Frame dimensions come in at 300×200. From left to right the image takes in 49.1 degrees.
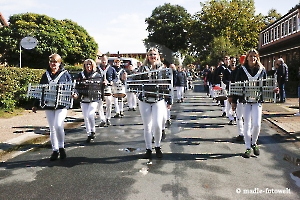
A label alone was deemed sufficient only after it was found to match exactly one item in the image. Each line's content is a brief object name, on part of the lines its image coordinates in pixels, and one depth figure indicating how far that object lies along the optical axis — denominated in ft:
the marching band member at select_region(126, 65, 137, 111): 45.32
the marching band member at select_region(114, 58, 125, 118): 36.45
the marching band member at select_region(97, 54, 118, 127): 29.42
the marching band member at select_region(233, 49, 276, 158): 19.26
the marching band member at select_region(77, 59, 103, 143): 21.87
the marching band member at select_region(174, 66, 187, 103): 56.03
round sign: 44.50
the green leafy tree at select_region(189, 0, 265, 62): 148.05
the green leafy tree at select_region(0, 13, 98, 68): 76.48
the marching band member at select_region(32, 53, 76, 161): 18.97
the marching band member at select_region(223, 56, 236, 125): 30.55
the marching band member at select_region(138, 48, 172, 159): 18.89
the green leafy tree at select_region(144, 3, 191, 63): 222.28
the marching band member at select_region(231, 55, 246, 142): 23.20
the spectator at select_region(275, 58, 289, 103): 41.09
